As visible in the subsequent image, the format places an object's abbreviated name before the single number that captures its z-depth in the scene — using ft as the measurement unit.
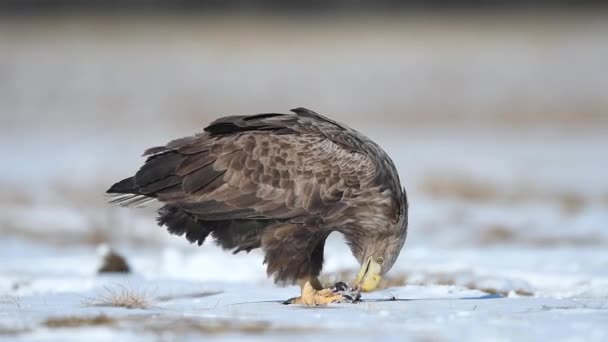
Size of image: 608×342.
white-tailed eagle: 58.34
